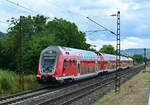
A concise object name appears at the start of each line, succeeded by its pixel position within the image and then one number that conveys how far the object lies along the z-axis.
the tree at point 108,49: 101.72
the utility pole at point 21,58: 18.59
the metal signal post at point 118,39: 17.79
